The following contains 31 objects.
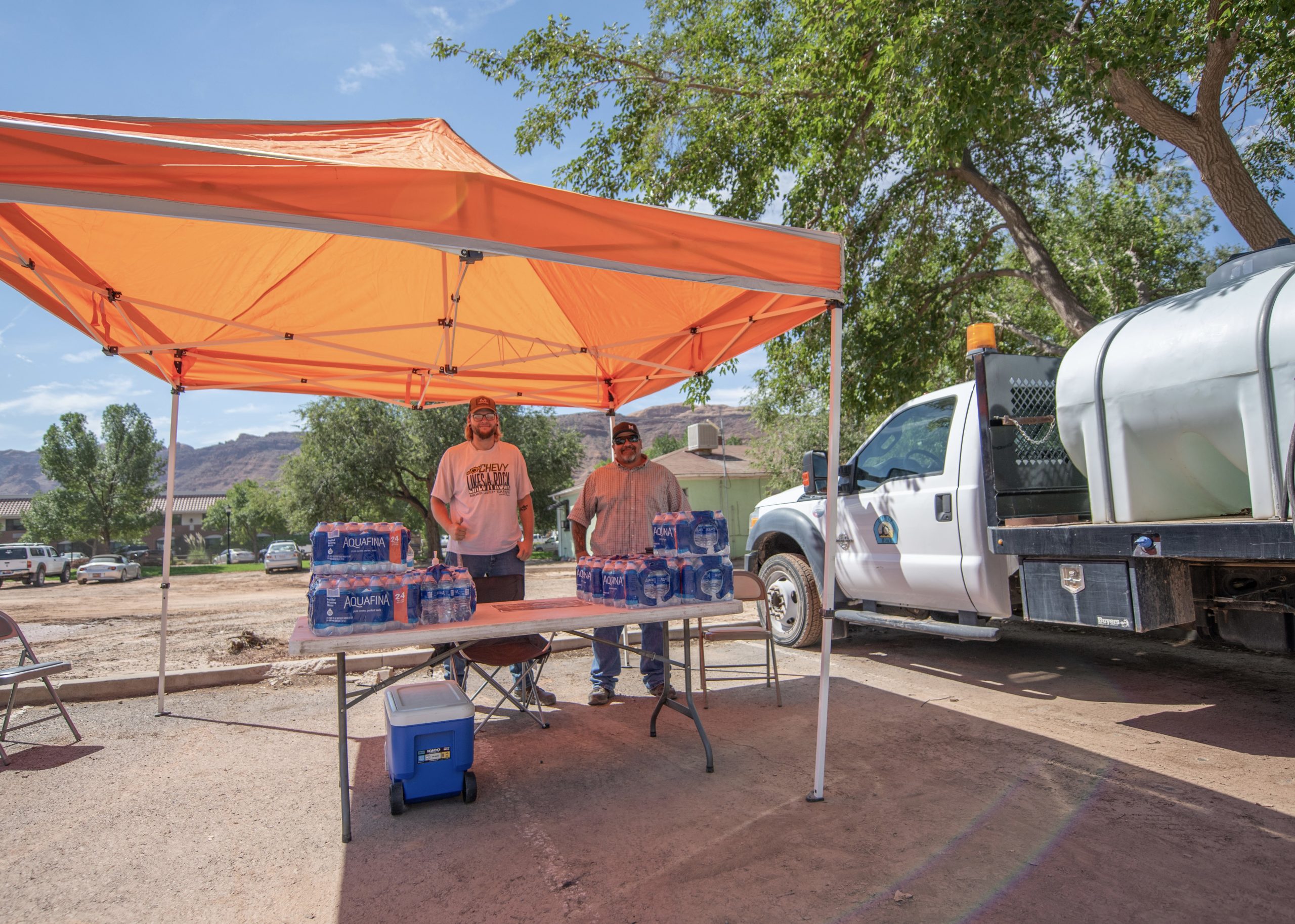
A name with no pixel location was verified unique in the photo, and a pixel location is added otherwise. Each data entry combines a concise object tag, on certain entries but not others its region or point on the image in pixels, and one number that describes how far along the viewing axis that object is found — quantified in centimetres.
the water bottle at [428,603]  360
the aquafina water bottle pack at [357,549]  358
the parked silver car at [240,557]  6719
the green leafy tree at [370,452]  3067
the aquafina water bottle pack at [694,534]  407
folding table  316
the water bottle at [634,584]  387
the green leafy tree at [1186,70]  695
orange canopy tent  275
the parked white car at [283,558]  3738
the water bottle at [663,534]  412
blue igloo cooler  361
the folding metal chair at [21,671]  458
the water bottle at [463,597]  366
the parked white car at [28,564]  2870
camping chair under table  448
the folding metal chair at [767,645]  526
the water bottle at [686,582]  399
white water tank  342
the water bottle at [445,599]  362
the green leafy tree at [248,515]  8494
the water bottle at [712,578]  400
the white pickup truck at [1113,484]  351
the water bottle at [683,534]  405
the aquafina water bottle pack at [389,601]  326
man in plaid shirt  529
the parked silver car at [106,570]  3170
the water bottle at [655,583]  390
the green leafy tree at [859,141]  724
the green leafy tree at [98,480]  5272
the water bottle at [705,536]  408
